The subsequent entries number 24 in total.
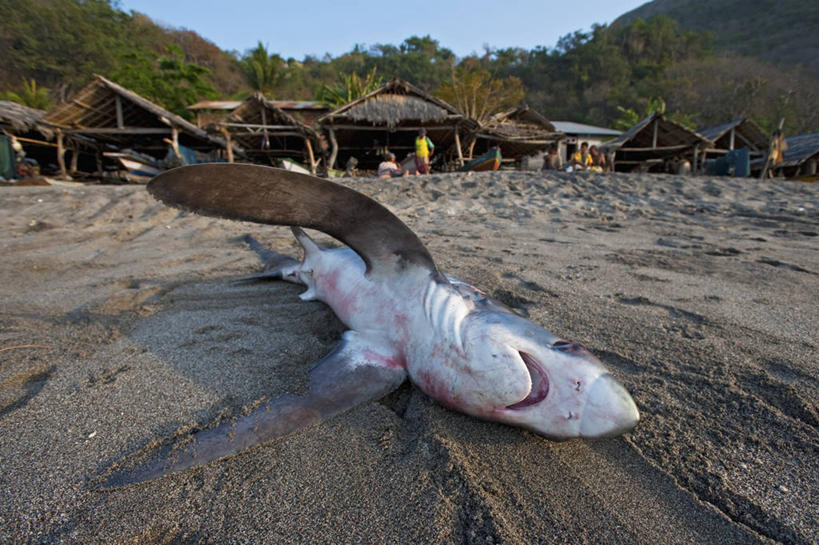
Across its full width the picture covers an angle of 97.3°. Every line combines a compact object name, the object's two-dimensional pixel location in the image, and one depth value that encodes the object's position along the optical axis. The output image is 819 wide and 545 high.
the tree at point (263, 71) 25.39
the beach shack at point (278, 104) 23.38
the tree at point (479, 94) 29.77
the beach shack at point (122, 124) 11.41
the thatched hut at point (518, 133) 15.72
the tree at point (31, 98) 22.14
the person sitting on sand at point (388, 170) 9.76
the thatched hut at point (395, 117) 11.84
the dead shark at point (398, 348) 1.02
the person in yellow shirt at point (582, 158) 11.41
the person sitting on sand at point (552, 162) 12.15
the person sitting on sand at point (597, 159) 12.42
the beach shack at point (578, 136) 24.00
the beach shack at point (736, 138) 16.45
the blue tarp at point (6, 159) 9.91
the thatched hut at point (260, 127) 11.97
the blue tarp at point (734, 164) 12.23
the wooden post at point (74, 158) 13.41
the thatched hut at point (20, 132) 10.01
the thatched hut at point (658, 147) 15.20
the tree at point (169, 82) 23.64
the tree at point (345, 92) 21.27
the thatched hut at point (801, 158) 15.95
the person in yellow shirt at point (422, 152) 10.01
